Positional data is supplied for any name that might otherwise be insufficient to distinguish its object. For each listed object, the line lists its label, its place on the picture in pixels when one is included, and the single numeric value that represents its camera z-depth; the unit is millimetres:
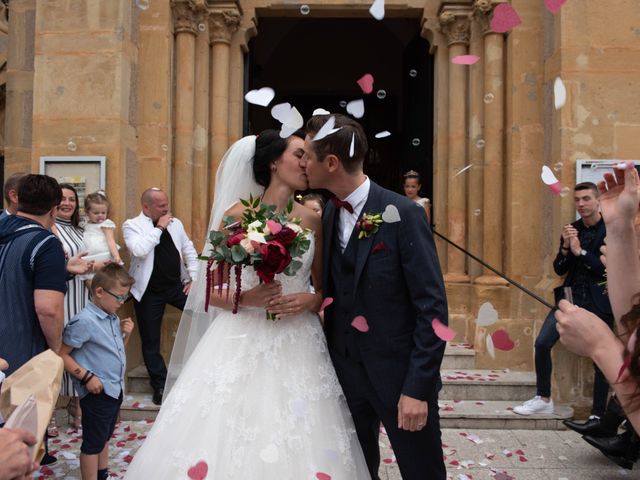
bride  2369
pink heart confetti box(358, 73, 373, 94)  3183
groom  2350
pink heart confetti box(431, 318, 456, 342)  2287
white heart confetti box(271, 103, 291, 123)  2866
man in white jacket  5395
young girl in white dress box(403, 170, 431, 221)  6383
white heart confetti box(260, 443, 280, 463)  2348
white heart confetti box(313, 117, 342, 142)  2496
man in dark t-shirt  3031
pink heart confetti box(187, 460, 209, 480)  2312
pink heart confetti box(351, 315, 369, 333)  2498
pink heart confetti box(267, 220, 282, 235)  2496
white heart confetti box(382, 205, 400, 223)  2441
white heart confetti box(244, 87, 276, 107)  3244
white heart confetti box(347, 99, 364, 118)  2770
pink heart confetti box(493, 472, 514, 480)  4012
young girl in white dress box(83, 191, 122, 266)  5176
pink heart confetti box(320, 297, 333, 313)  2670
